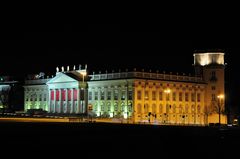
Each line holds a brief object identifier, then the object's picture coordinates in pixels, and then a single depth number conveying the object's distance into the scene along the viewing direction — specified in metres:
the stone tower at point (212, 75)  160.38
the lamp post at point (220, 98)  153.02
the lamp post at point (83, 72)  162.25
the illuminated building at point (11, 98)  190.68
